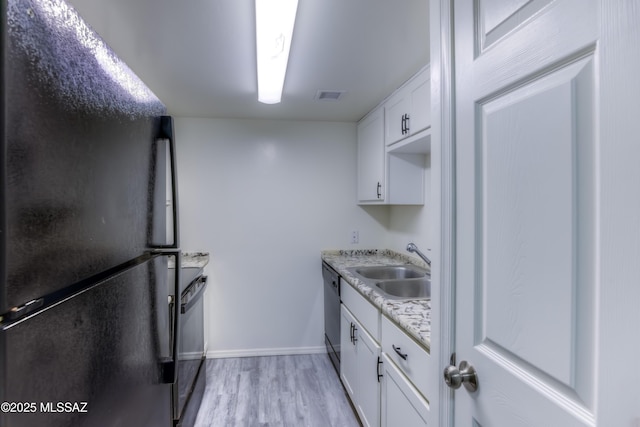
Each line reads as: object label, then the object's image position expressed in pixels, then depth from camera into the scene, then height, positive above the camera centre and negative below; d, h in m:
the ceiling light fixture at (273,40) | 1.27 +0.80
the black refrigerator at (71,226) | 0.40 -0.02
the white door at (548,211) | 0.48 +0.00
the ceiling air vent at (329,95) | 2.40 +0.88
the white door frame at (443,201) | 0.90 +0.03
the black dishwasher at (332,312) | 2.65 -0.89
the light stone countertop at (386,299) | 1.28 -0.45
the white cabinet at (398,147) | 2.02 +0.47
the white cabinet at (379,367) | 1.27 -0.78
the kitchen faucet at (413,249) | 2.13 -0.25
